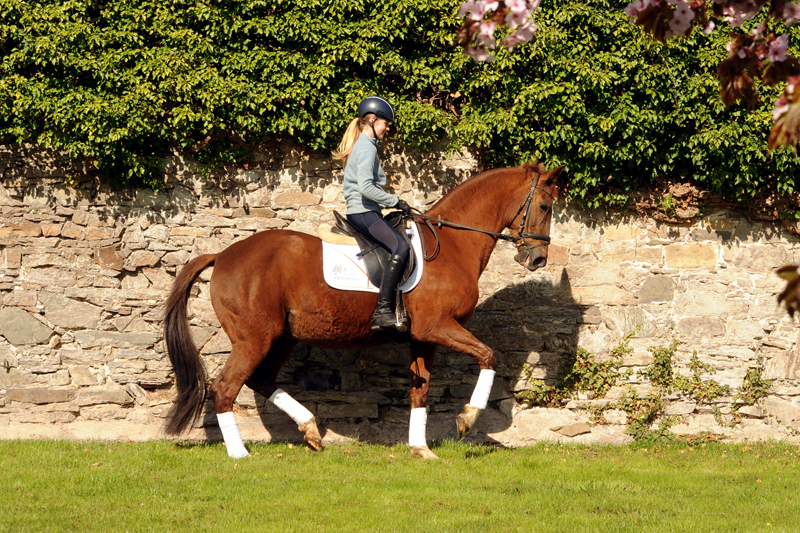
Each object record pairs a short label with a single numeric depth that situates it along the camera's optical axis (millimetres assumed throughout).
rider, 14055
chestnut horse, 14023
